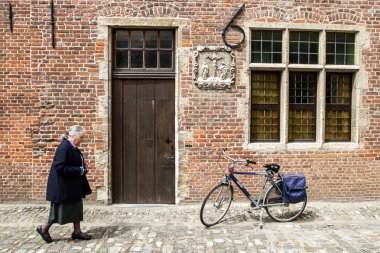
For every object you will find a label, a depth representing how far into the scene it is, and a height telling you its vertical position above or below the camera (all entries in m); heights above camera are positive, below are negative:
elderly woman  4.71 -0.93
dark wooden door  6.82 -0.40
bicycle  5.66 -1.39
